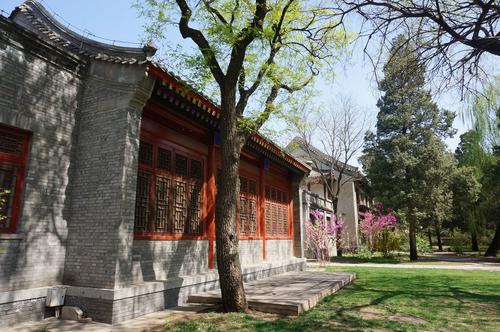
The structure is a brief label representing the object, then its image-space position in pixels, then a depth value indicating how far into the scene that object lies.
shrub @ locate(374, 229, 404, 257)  22.77
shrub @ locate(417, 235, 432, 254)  24.30
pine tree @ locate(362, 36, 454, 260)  20.62
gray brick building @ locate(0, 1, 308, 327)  5.70
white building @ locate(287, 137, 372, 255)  27.25
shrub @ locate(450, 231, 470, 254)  28.84
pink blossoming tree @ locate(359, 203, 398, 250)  21.41
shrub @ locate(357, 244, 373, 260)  21.48
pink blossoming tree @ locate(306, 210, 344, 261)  16.89
